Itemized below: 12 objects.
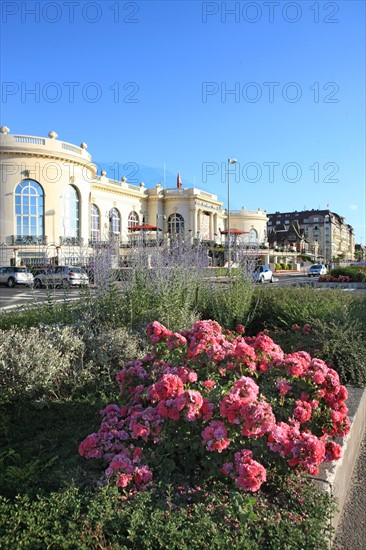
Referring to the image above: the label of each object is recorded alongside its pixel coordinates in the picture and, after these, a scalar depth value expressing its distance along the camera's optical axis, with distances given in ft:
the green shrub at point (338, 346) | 15.87
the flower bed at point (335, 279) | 87.57
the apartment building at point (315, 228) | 455.87
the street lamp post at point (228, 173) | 123.37
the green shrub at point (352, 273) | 88.38
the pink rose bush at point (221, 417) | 8.21
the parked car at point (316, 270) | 163.94
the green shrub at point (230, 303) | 24.58
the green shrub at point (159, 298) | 20.07
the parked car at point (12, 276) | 104.47
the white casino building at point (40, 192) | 137.59
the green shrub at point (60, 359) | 13.60
